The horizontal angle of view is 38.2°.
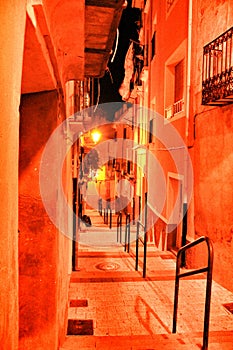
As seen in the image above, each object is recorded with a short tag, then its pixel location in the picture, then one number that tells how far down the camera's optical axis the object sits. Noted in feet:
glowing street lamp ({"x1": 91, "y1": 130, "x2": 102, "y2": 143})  74.02
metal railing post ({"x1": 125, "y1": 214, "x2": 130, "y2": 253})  32.94
